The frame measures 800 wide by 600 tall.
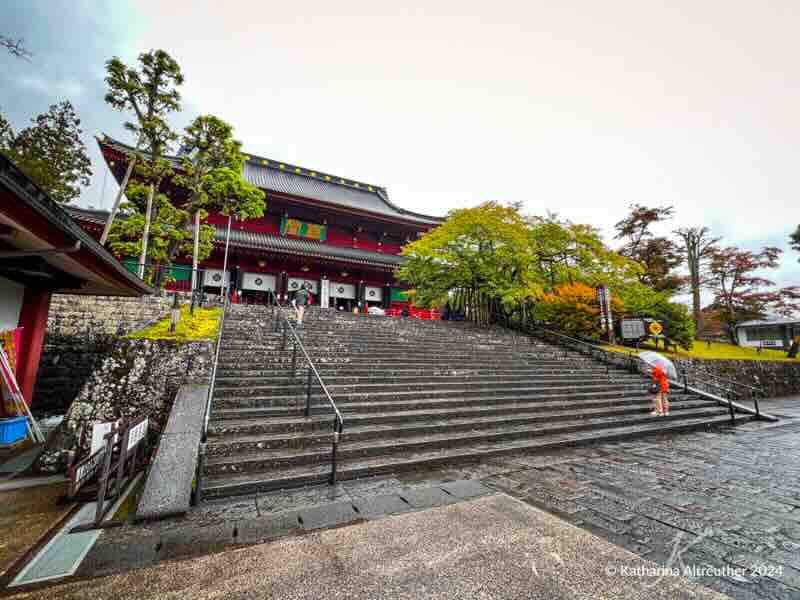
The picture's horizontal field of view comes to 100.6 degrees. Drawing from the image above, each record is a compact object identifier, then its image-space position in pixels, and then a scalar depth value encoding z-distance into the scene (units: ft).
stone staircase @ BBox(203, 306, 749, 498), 15.90
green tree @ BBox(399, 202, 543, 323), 49.26
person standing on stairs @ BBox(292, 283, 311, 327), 34.86
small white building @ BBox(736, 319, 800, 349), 96.86
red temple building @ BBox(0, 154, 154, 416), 9.77
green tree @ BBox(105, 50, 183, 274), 38.81
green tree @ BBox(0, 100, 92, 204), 61.52
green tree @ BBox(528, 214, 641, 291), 52.01
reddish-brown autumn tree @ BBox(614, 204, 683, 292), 84.23
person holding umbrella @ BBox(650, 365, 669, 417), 27.26
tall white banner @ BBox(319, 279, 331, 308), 63.57
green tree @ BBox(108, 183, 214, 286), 42.98
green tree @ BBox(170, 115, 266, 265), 43.91
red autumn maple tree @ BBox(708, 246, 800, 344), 80.07
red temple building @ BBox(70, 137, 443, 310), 57.62
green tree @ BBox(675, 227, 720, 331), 83.82
